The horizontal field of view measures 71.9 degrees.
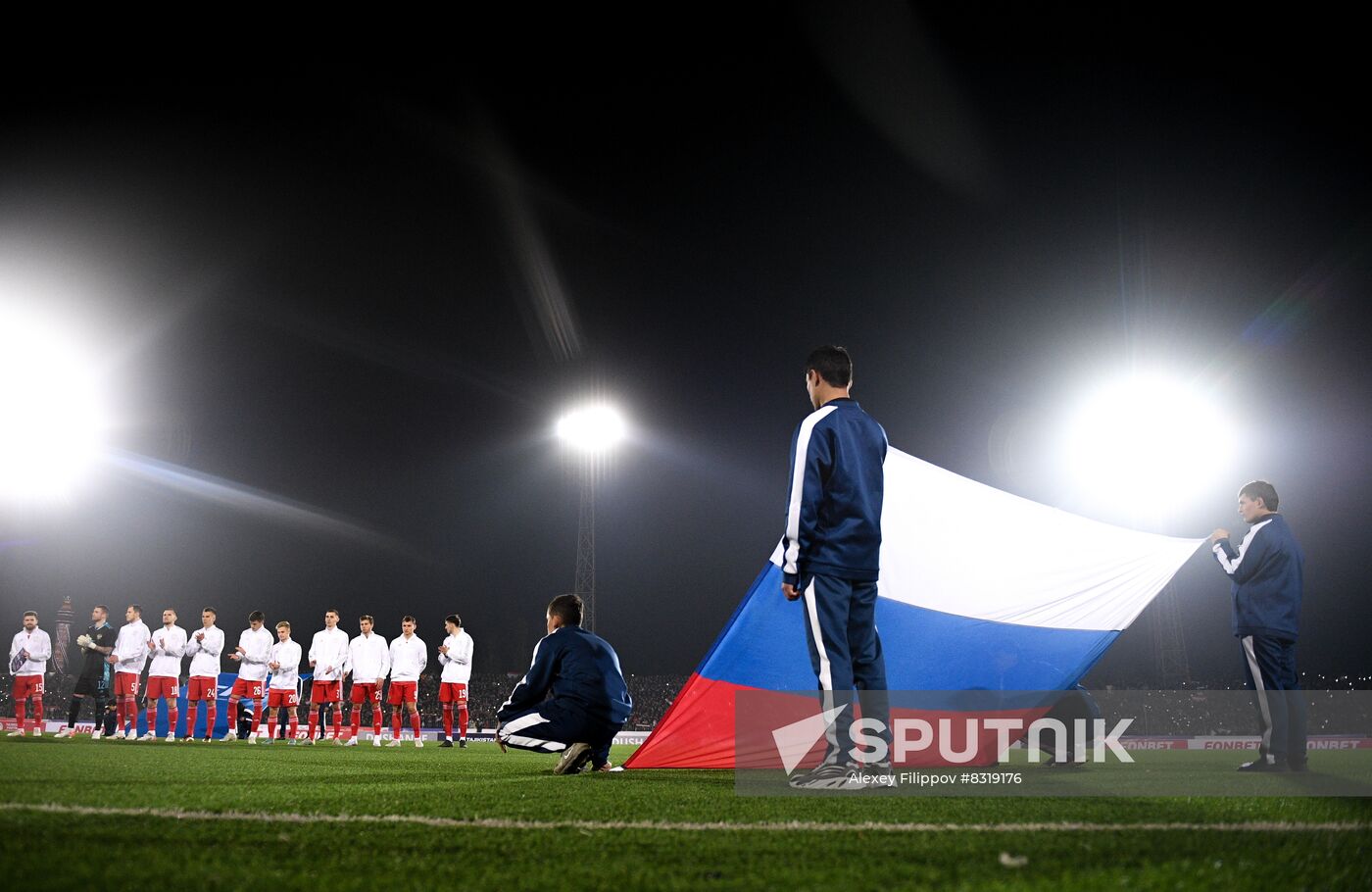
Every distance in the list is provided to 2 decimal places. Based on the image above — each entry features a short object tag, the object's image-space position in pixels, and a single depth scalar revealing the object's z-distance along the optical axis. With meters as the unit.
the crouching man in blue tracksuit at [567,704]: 5.69
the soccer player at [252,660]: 14.07
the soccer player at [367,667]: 14.02
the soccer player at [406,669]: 14.20
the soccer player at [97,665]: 14.29
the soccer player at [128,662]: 13.63
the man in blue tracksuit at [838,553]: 4.11
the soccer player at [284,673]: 14.17
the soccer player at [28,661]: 13.91
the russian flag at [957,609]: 6.51
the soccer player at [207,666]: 13.79
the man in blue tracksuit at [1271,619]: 5.73
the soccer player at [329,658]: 14.05
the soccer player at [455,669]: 13.85
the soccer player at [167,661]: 13.84
